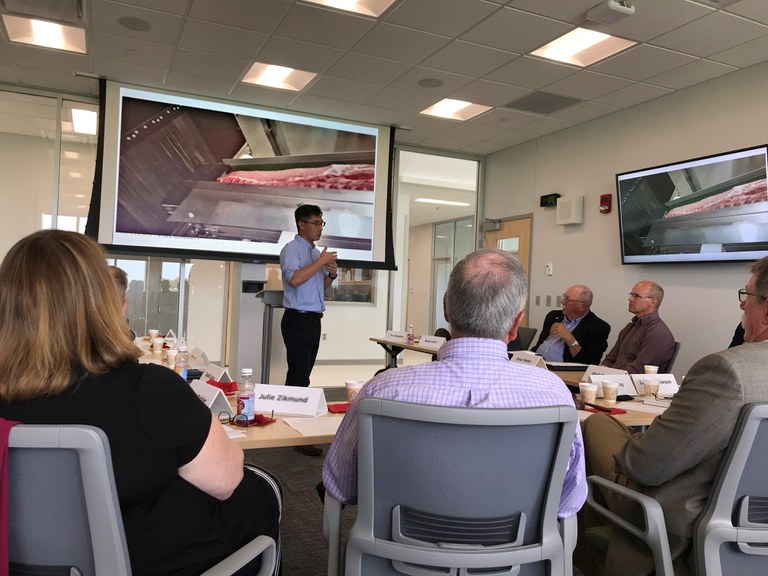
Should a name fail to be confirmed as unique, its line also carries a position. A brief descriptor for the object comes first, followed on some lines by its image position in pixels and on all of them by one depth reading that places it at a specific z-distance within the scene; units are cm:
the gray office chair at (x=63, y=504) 90
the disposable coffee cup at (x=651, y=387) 276
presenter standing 397
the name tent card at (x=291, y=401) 208
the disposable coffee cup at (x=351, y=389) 225
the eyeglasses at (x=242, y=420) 190
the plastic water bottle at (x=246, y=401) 191
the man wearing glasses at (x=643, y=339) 399
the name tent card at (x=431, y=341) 504
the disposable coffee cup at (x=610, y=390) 254
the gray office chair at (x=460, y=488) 109
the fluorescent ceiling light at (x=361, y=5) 409
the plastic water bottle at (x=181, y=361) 255
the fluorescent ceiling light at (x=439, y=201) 901
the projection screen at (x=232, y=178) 597
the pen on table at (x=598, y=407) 236
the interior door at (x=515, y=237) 732
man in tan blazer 136
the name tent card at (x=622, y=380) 274
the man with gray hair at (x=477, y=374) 125
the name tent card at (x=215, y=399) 194
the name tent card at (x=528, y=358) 304
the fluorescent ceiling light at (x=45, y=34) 467
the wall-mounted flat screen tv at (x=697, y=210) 462
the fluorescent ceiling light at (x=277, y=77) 550
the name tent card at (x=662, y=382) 278
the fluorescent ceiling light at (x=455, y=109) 615
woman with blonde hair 105
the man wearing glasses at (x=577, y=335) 459
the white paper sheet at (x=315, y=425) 180
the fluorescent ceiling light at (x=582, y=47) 451
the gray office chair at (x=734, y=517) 131
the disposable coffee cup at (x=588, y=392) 250
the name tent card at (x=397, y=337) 556
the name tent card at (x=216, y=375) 236
